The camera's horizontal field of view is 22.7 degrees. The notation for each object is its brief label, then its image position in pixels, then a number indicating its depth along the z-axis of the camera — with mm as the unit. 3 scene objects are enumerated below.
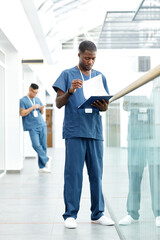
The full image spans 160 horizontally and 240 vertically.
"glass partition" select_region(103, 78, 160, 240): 2037
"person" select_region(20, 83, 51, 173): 7602
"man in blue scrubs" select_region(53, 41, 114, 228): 3396
